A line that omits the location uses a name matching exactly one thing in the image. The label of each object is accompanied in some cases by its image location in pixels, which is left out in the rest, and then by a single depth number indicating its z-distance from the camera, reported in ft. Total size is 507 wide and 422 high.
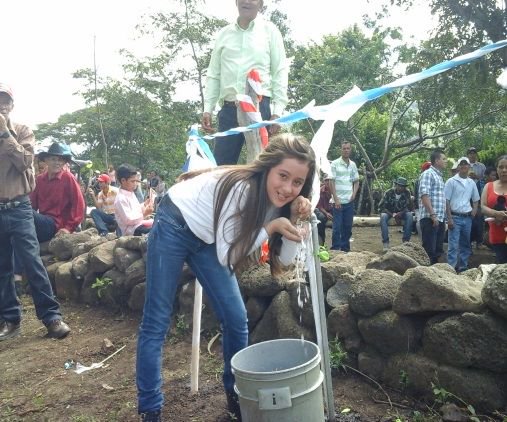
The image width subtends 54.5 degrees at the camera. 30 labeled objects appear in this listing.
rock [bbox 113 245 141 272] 15.67
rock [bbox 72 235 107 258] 18.56
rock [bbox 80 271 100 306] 16.61
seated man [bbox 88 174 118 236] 28.66
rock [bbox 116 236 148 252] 15.49
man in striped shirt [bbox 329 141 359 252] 24.73
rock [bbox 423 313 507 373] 8.33
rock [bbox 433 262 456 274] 10.84
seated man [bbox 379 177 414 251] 28.96
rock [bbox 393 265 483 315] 8.83
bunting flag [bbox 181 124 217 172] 11.90
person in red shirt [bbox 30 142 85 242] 17.24
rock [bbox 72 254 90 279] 17.11
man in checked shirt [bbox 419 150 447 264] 21.91
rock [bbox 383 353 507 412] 8.42
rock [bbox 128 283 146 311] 14.69
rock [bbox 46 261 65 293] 18.48
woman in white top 7.35
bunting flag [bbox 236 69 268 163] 12.26
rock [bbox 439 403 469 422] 8.18
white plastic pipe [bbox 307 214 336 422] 7.98
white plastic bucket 6.98
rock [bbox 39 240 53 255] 20.15
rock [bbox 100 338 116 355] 12.75
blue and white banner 8.43
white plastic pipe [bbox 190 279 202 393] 10.10
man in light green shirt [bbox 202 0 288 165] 13.12
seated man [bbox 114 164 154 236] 18.70
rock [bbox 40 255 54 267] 19.51
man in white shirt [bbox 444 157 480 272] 22.58
